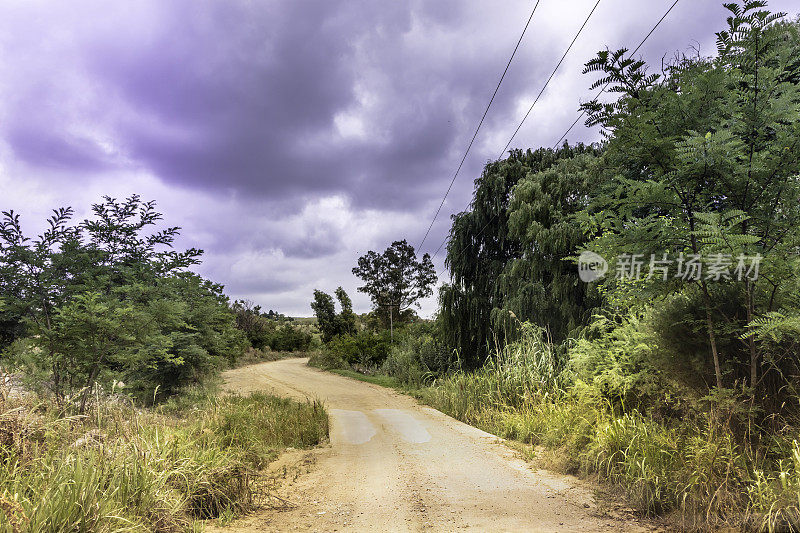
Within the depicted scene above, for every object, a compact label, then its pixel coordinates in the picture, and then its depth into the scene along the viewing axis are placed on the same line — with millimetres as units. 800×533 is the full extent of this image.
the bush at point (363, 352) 25406
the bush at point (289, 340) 39125
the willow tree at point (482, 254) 14781
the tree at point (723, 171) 3922
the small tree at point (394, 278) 39625
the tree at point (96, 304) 6367
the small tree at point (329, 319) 36281
